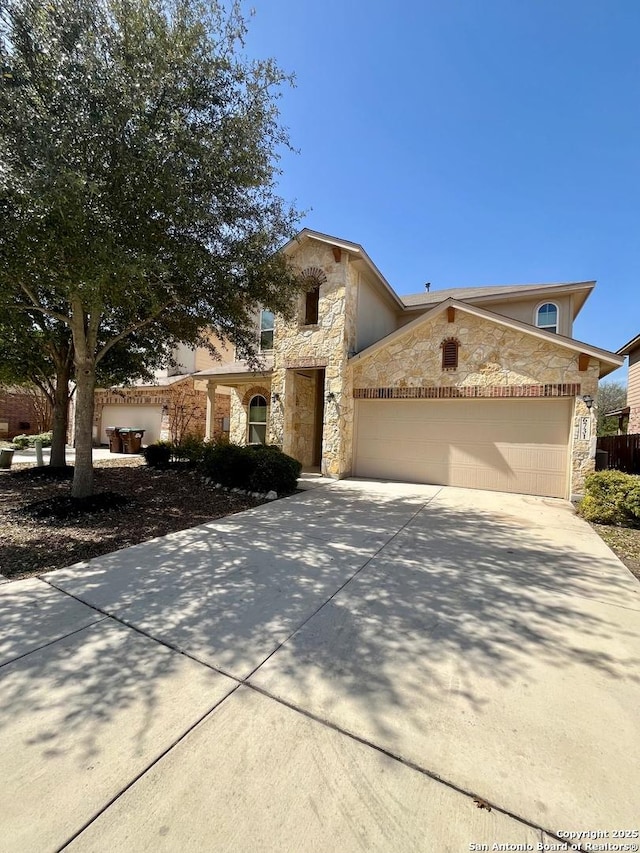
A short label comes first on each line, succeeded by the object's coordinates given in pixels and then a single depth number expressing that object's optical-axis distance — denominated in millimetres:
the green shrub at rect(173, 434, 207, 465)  10649
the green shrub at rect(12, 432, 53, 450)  17969
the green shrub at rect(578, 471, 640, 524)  6562
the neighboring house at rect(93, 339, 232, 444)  17328
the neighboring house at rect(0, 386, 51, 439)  20391
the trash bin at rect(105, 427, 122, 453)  16395
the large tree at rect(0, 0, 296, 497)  4703
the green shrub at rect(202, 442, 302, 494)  8570
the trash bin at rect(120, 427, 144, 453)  16219
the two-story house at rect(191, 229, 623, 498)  8930
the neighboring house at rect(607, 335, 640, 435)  14555
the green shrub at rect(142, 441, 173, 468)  11859
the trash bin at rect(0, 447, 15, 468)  11641
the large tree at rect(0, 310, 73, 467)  8688
